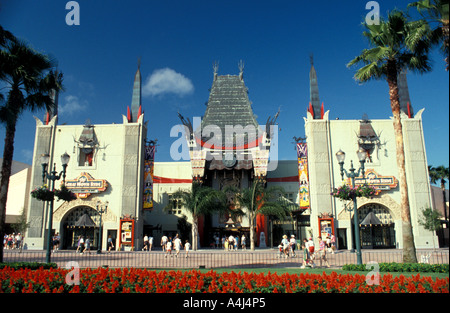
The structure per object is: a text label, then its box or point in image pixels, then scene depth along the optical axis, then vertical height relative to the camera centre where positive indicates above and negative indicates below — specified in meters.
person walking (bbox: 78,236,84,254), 30.27 -0.83
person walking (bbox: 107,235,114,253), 34.09 -0.96
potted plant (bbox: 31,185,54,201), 17.08 +1.94
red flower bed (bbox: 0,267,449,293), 8.22 -1.25
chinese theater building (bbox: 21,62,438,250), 35.50 +6.03
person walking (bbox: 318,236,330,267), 18.80 -0.95
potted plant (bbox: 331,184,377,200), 17.36 +1.92
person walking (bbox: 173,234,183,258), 24.25 -0.78
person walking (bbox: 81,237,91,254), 30.78 -0.93
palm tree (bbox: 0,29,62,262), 16.24 +7.46
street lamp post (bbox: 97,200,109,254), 35.38 +2.87
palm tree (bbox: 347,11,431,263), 16.72 +8.63
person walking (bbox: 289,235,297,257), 25.69 -0.83
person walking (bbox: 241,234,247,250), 36.78 -1.29
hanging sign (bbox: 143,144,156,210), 37.94 +6.25
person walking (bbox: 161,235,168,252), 30.44 -0.71
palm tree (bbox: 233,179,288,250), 34.03 +2.91
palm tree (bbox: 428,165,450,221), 45.88 +7.32
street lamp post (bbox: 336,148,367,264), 16.14 +2.69
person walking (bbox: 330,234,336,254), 31.61 -0.92
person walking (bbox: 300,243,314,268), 17.67 -1.45
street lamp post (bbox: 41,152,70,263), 16.71 +3.57
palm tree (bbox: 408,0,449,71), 12.68 +8.18
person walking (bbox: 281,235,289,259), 23.23 -0.82
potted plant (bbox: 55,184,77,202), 17.36 +1.99
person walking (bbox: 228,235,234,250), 35.28 -1.12
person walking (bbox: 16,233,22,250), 37.12 -0.49
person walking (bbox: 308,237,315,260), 18.14 -0.90
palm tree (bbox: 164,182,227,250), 35.03 +3.06
